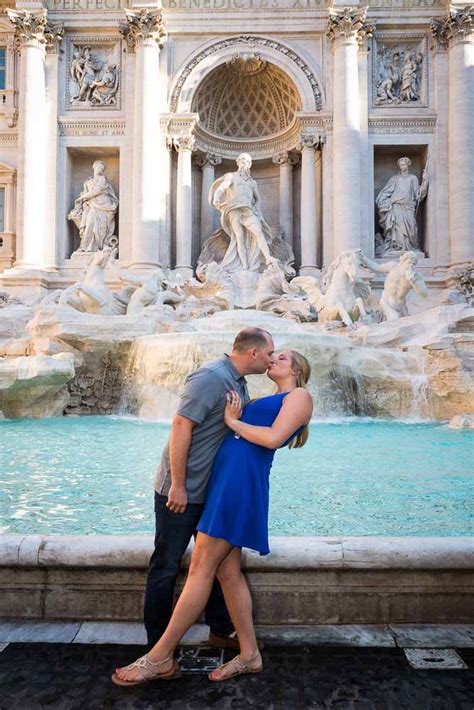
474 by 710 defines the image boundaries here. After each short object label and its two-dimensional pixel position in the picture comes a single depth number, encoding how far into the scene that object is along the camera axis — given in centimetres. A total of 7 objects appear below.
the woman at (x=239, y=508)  205
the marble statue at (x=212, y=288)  1502
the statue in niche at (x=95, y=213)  1784
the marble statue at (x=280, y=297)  1431
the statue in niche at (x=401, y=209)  1772
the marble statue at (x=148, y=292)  1356
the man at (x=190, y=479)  213
